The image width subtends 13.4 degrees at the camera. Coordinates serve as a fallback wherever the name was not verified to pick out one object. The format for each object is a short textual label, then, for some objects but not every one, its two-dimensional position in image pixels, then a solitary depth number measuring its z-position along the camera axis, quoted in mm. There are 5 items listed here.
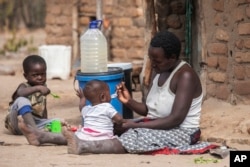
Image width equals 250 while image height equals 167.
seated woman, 8235
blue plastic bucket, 9903
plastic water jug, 10537
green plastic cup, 9492
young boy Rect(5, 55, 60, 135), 9343
